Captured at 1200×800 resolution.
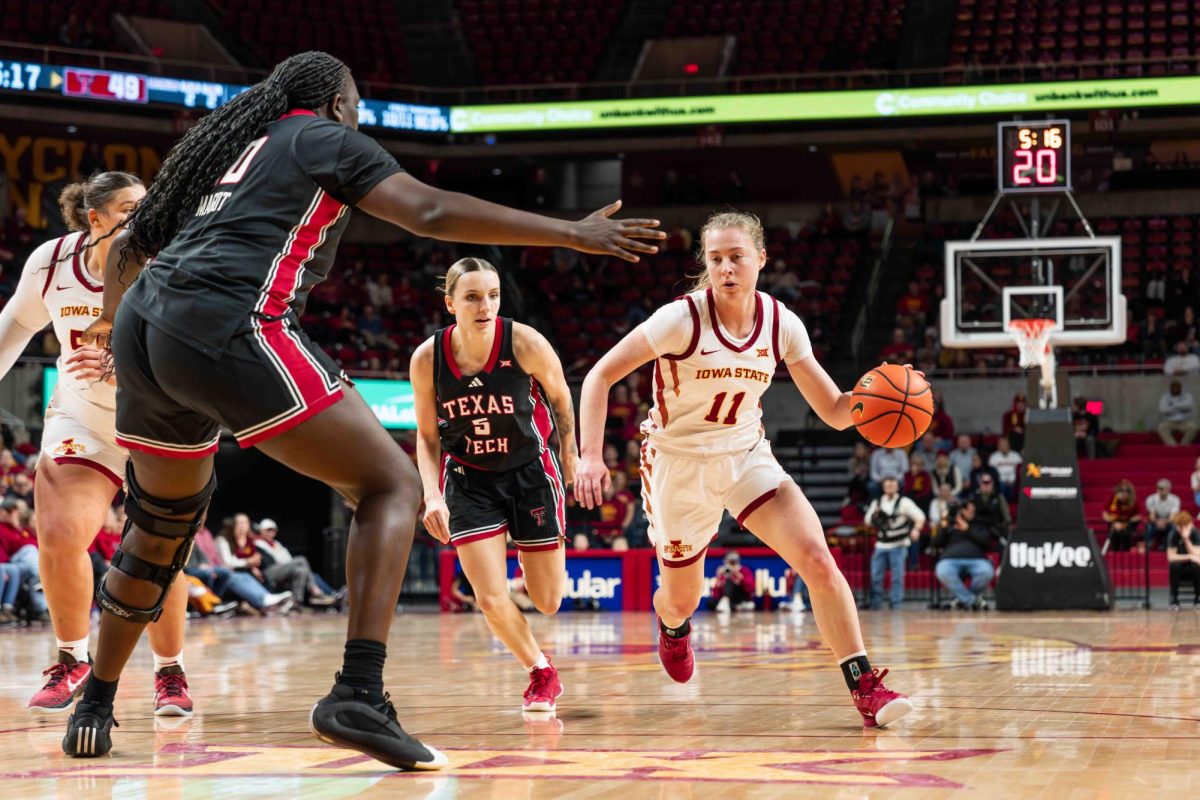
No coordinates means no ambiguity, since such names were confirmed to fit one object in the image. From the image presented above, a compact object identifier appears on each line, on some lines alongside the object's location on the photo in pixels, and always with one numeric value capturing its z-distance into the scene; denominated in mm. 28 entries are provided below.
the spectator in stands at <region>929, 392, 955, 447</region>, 21716
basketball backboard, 17234
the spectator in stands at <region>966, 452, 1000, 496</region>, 19422
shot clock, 17250
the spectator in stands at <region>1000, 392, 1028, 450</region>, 20766
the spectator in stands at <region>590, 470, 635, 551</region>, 18203
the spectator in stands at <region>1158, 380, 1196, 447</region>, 22016
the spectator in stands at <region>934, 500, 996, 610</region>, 16703
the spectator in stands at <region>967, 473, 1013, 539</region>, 17188
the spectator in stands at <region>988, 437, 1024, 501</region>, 19734
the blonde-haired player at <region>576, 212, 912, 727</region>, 5645
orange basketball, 5926
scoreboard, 22938
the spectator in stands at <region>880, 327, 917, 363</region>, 23234
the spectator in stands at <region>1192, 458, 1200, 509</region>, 18698
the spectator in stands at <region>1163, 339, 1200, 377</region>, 22422
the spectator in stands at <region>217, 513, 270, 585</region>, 17125
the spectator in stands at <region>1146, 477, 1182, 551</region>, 18359
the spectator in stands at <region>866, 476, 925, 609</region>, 17203
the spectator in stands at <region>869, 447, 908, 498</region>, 19922
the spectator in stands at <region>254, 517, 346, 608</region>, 17719
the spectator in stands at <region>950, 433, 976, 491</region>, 20078
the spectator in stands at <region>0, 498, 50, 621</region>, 14414
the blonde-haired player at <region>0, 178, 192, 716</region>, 5824
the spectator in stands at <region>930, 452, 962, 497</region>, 19453
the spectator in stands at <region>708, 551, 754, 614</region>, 16578
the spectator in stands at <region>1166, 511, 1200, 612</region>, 16250
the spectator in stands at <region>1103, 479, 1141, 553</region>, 18250
